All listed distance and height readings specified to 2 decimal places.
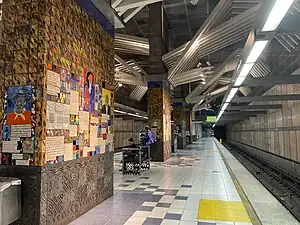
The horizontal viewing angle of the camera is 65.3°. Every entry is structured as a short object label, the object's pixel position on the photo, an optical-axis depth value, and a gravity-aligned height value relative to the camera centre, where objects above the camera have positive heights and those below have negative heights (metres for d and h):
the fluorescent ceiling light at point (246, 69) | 5.05 +1.33
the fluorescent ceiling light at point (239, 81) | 6.12 +1.28
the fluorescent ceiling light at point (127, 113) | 14.60 +1.15
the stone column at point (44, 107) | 2.82 +0.31
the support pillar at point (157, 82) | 10.57 +2.20
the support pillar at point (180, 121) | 19.14 +0.60
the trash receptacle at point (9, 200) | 2.47 -0.75
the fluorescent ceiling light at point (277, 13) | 2.65 +1.37
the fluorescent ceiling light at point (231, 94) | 7.85 +1.26
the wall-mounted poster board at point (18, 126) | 2.84 +0.06
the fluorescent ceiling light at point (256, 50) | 3.73 +1.36
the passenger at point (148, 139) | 8.79 -0.38
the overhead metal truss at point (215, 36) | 8.14 +3.70
